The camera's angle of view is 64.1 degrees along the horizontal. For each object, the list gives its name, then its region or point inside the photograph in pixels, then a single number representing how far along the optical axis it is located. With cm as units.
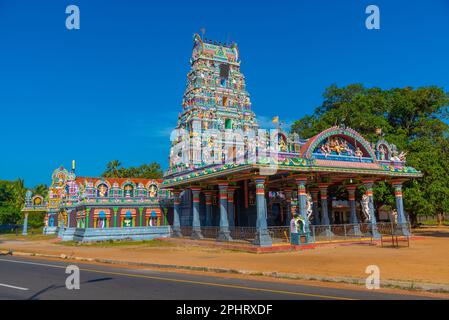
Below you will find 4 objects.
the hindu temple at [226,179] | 2295
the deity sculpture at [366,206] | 2665
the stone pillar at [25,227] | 5640
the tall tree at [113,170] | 7200
